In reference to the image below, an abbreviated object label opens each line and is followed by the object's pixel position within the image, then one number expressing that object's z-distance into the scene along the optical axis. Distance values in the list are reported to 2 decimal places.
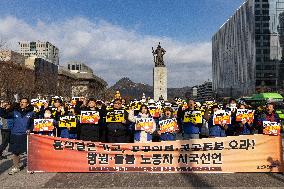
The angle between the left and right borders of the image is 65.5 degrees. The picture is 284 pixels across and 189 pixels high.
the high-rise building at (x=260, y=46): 53.38
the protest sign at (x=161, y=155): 5.31
